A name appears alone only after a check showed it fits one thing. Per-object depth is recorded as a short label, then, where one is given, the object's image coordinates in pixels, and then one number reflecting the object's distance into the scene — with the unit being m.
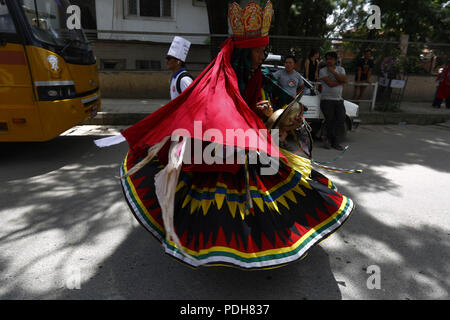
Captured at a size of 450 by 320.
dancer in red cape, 1.92
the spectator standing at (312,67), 7.93
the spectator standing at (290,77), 5.92
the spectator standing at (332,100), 5.91
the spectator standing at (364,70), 9.10
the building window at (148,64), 12.23
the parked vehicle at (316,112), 6.45
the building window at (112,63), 12.05
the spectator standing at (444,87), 10.43
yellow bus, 4.34
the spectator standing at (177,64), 3.41
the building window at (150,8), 12.35
